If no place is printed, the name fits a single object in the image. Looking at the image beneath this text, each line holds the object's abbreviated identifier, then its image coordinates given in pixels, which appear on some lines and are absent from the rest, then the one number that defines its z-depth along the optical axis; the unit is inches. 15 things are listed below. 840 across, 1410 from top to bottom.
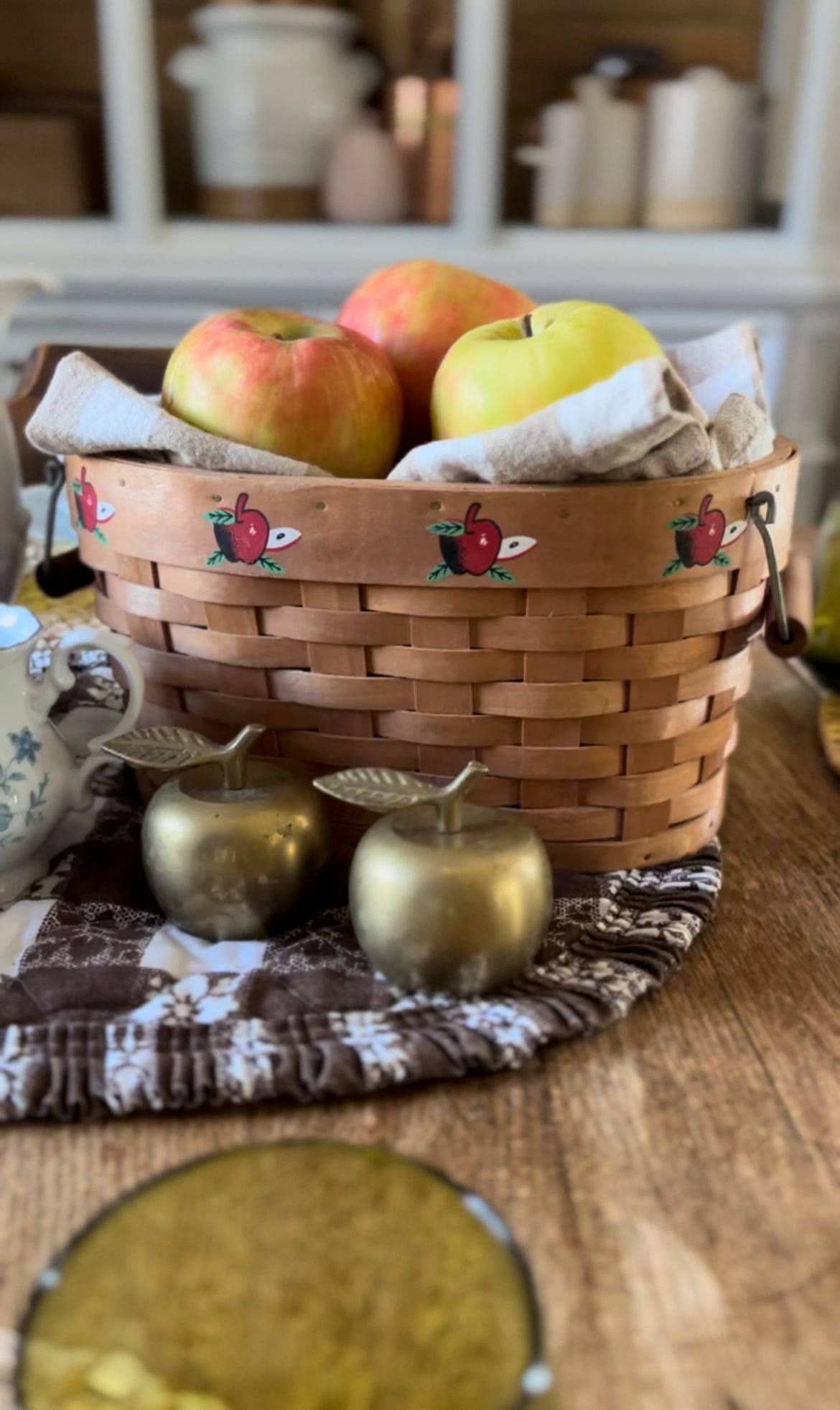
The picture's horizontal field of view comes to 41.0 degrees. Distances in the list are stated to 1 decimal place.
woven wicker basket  15.9
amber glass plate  9.3
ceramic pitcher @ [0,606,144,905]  16.6
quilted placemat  13.2
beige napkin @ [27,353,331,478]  16.9
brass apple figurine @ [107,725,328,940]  15.5
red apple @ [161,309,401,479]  17.7
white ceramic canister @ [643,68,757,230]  55.6
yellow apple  16.6
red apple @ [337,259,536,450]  20.4
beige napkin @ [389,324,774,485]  14.8
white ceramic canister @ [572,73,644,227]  56.0
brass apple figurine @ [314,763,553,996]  14.1
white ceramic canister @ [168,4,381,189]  53.6
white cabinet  52.2
